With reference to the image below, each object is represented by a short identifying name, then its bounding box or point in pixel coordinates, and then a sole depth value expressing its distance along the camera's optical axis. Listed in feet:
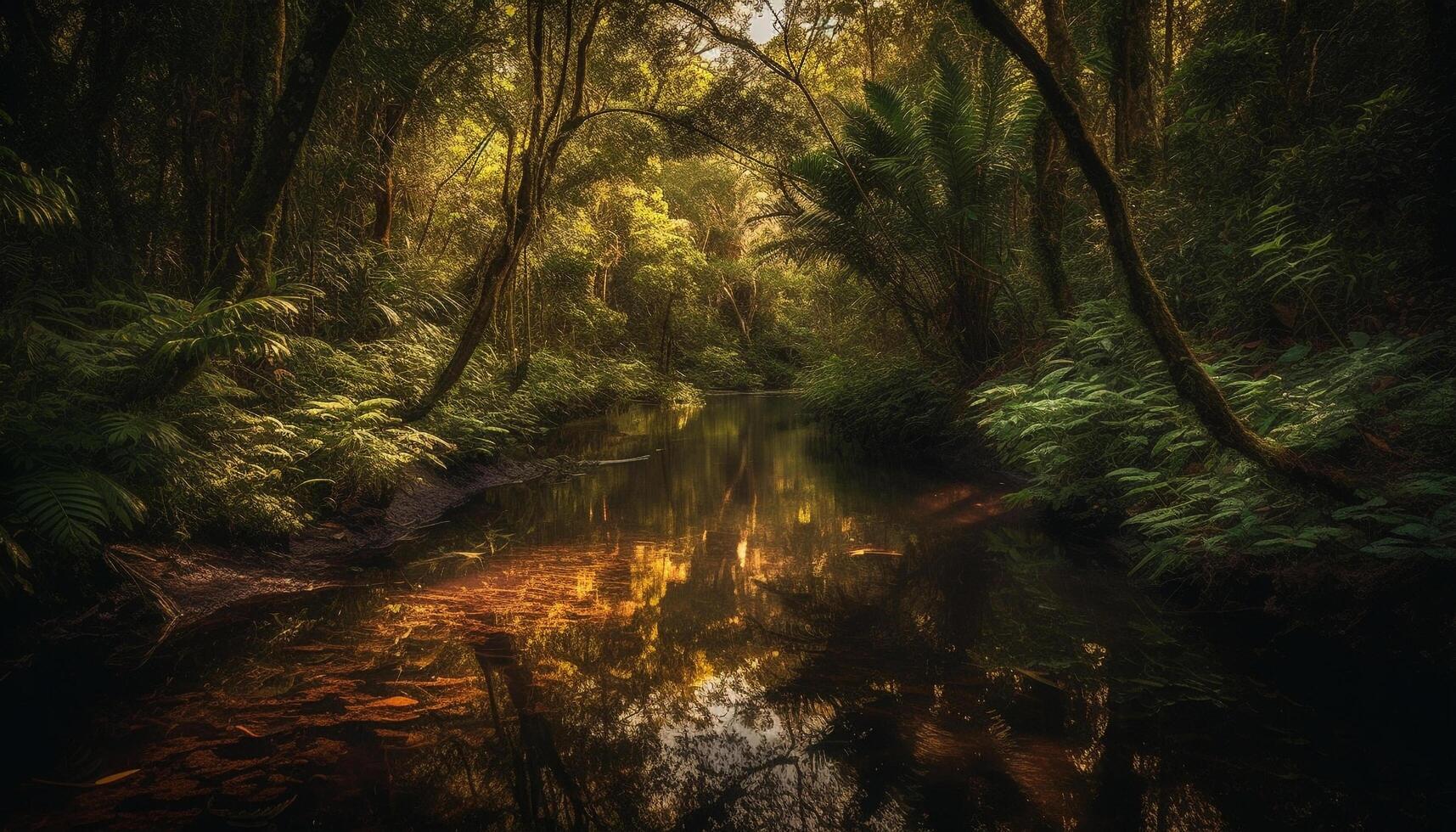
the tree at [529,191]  20.75
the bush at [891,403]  29.55
